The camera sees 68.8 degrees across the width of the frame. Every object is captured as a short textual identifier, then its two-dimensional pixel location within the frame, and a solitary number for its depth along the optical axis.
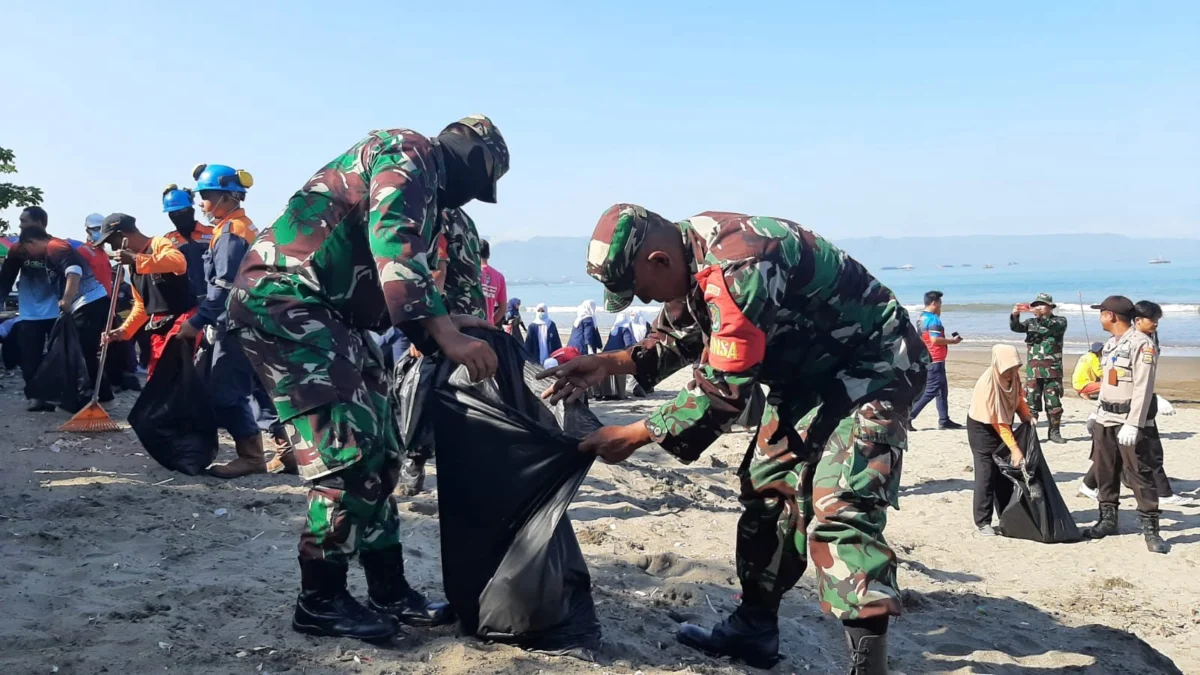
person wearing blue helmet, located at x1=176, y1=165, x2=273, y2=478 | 5.29
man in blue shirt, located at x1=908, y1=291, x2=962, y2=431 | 10.66
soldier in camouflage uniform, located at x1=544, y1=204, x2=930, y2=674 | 2.66
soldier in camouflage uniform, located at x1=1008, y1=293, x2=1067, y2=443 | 10.39
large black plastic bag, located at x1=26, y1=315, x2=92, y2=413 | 7.28
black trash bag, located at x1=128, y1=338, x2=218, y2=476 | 5.54
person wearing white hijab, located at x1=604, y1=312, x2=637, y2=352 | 15.40
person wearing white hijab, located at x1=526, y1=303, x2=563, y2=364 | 14.22
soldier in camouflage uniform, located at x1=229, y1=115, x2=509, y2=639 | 2.69
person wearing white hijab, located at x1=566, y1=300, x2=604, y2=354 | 14.85
